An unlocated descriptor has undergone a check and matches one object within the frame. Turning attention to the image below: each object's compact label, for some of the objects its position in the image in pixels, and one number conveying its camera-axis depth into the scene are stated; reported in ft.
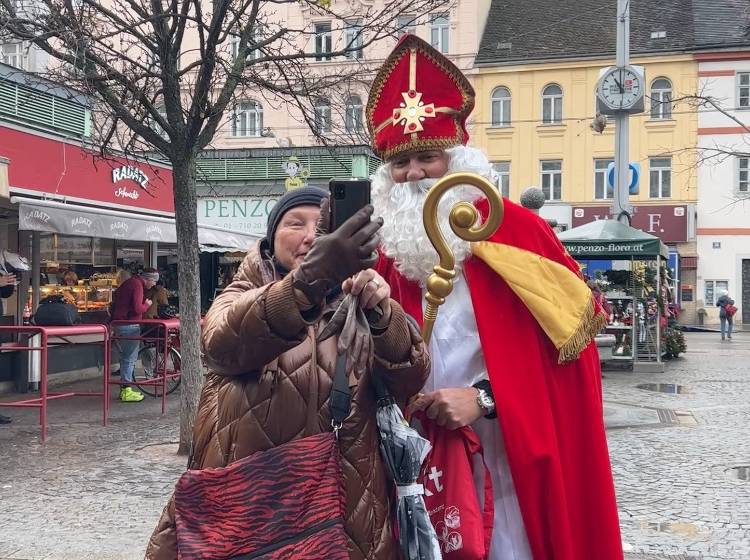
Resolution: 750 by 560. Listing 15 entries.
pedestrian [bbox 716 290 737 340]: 76.07
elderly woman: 5.26
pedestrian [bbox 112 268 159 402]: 32.68
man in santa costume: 7.13
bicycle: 35.40
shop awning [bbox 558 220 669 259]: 39.52
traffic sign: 57.54
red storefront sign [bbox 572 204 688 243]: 97.71
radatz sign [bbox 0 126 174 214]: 34.01
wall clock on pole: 42.29
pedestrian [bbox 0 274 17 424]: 30.39
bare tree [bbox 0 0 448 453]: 20.83
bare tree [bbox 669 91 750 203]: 93.39
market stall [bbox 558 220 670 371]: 41.09
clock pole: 42.52
